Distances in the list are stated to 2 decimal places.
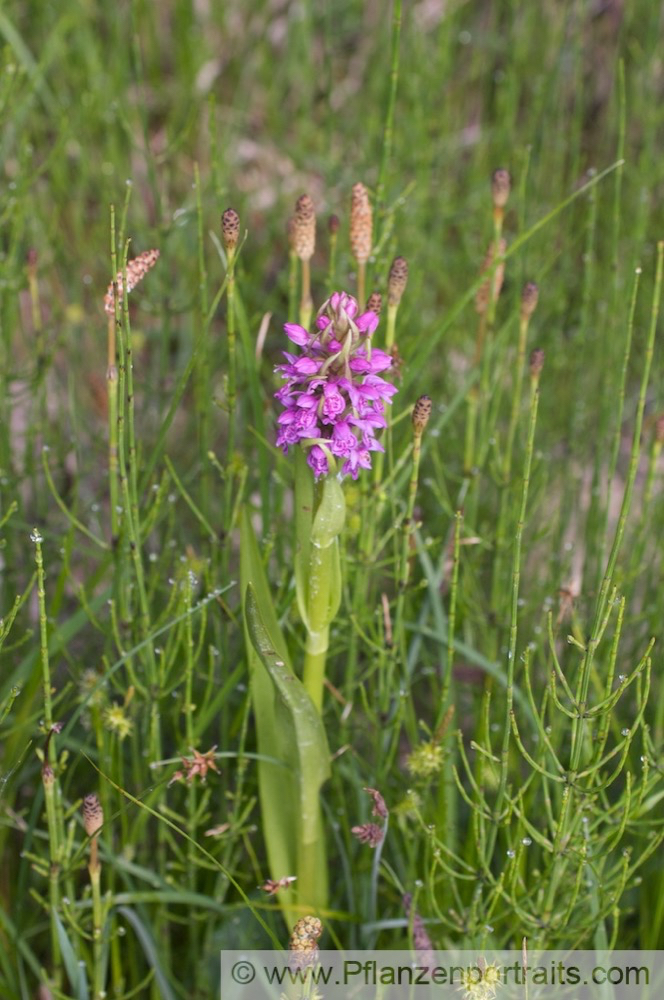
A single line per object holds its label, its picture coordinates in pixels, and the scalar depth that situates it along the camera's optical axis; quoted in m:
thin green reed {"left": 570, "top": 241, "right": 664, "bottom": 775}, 0.80
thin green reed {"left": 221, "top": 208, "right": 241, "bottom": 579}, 0.83
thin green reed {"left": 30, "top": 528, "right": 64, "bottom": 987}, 0.81
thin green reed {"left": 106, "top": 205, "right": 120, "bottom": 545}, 0.85
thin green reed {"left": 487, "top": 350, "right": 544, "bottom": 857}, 0.80
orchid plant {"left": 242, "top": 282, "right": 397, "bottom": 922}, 0.80
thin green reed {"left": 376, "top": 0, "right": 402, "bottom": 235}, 0.90
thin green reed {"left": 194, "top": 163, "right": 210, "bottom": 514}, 0.89
